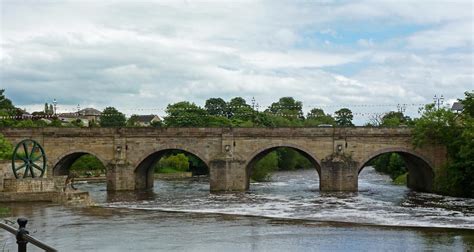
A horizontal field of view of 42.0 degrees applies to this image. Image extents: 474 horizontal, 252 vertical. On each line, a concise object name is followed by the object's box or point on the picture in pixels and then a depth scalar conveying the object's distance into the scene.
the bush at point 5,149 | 52.62
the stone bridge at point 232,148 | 58.75
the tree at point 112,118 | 132.30
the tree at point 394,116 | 118.37
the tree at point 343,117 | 163.88
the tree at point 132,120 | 146.73
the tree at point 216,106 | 140.38
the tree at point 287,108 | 159.88
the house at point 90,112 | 168.99
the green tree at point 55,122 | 93.95
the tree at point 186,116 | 104.81
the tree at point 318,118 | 152.15
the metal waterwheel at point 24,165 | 39.85
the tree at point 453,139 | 50.94
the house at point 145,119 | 173.45
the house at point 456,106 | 103.95
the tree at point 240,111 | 120.88
